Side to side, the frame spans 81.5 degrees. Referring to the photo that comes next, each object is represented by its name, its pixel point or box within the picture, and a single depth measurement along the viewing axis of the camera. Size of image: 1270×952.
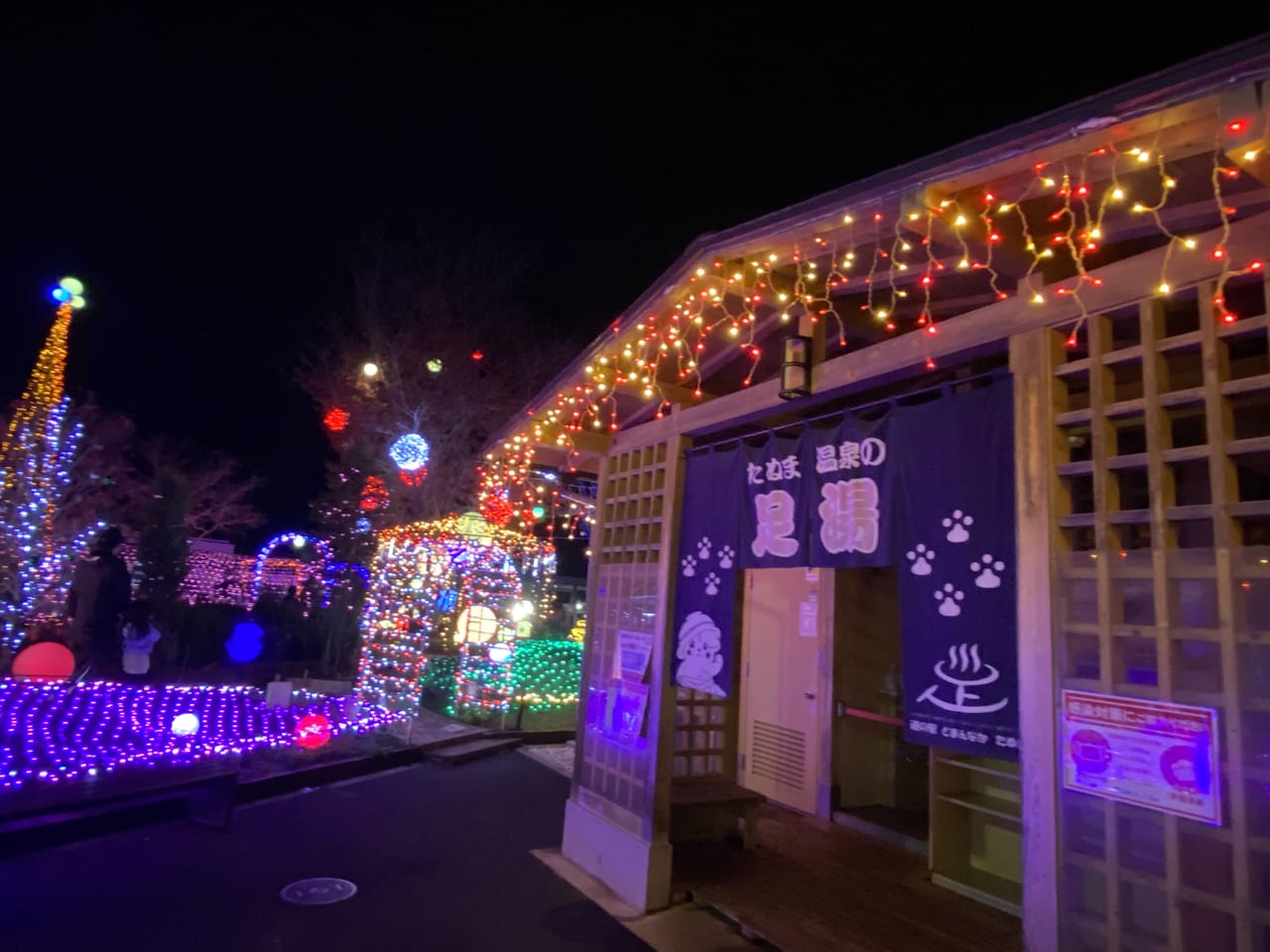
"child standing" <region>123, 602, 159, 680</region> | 11.78
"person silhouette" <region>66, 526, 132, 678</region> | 9.52
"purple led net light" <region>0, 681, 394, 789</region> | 6.48
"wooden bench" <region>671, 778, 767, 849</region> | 6.29
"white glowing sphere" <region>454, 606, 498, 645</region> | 14.28
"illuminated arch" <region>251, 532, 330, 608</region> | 16.92
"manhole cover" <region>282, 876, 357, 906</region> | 5.07
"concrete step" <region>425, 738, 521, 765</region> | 9.83
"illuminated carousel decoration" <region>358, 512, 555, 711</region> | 11.31
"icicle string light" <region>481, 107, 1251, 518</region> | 3.15
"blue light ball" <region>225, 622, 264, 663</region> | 16.66
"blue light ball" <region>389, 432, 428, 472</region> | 15.90
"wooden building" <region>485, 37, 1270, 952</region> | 2.59
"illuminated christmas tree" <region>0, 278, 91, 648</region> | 10.79
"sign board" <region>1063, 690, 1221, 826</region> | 2.54
